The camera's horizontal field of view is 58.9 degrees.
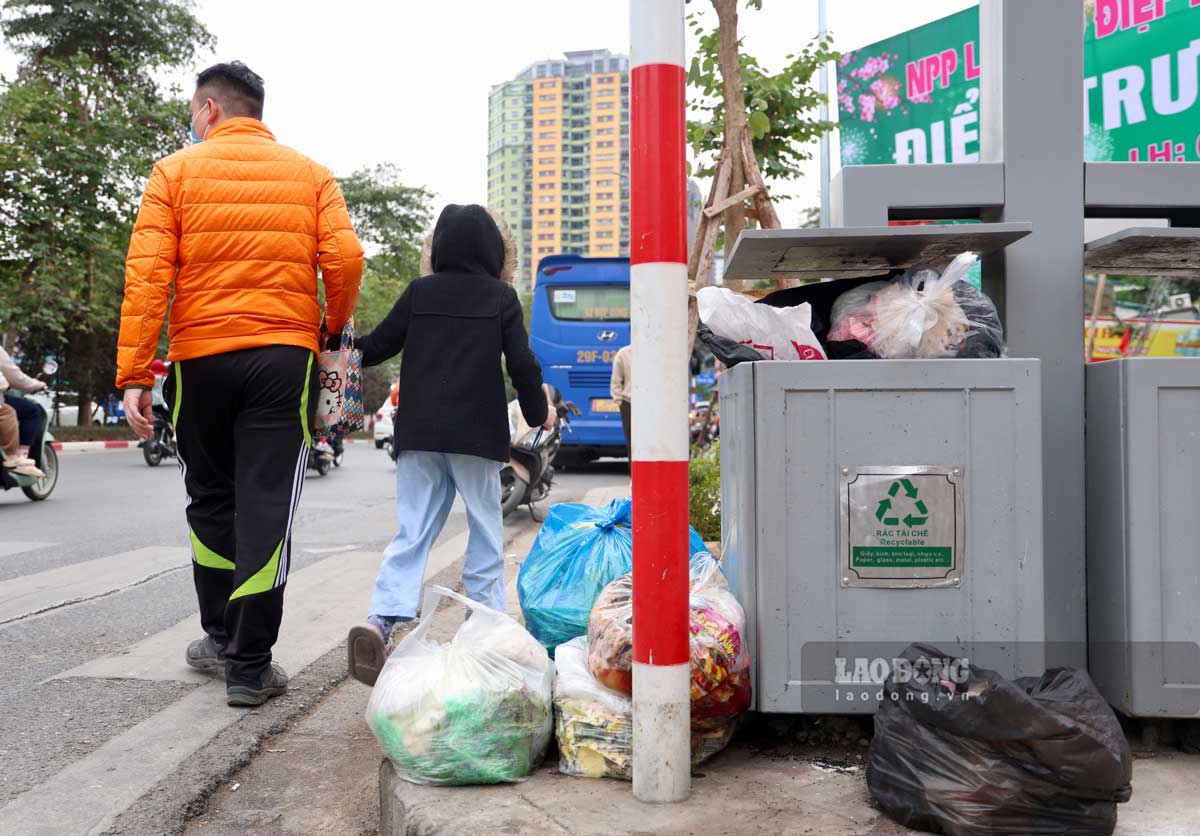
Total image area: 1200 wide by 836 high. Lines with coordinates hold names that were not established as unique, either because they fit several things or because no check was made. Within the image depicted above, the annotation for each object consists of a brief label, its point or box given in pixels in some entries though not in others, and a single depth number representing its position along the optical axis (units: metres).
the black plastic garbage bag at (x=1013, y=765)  2.17
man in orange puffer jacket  3.50
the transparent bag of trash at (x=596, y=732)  2.62
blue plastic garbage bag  3.45
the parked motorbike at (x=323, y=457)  14.66
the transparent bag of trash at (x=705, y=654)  2.67
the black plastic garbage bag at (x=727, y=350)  2.93
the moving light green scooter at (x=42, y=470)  9.81
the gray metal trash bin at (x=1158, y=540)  2.77
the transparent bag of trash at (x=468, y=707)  2.59
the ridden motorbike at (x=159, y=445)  15.56
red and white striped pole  2.35
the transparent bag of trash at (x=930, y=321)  2.83
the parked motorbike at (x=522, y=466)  9.09
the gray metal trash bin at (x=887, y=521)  2.73
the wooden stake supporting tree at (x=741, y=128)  6.71
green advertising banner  9.66
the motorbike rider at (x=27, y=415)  9.62
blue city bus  16.56
